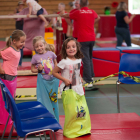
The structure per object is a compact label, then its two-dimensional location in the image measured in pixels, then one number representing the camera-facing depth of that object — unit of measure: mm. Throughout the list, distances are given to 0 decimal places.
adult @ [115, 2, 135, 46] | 9839
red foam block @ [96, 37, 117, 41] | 17667
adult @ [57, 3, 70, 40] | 10240
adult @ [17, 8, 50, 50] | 8339
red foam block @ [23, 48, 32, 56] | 13069
